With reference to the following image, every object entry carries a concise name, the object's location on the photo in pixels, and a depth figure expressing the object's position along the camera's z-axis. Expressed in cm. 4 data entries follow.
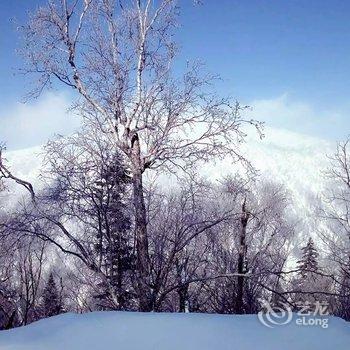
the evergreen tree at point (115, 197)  672
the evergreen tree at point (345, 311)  846
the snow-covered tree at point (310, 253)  2804
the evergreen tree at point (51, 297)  1096
